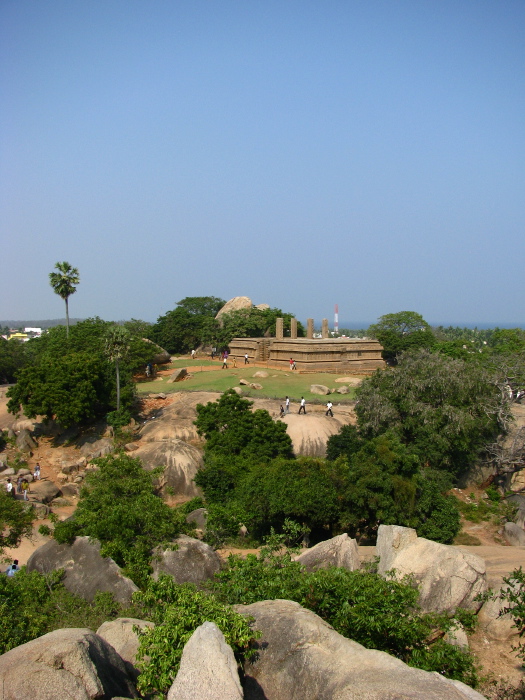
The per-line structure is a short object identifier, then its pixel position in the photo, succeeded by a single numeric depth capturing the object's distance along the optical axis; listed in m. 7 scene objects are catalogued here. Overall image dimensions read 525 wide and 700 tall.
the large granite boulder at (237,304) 64.50
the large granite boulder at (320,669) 7.27
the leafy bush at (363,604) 10.26
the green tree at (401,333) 56.00
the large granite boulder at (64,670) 7.74
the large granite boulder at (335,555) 15.87
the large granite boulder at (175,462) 28.08
